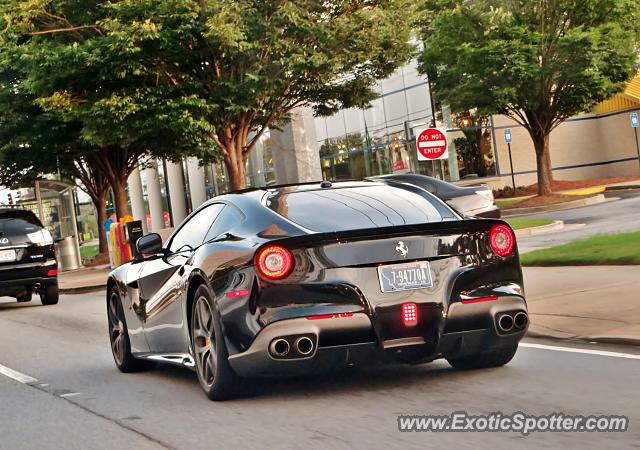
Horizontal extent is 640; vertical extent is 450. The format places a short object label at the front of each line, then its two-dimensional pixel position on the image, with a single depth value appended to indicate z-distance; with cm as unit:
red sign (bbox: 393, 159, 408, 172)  5142
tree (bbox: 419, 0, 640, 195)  3672
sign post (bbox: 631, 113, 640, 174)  4468
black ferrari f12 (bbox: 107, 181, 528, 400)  722
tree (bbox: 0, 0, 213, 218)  2822
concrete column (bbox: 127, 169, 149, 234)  7312
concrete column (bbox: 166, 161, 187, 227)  6781
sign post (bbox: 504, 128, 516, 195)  4228
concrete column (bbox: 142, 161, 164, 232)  7075
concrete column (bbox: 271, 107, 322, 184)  3572
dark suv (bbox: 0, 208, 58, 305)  2025
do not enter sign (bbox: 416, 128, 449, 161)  2384
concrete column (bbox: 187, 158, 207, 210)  6488
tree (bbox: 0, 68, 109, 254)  3788
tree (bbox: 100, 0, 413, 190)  2759
